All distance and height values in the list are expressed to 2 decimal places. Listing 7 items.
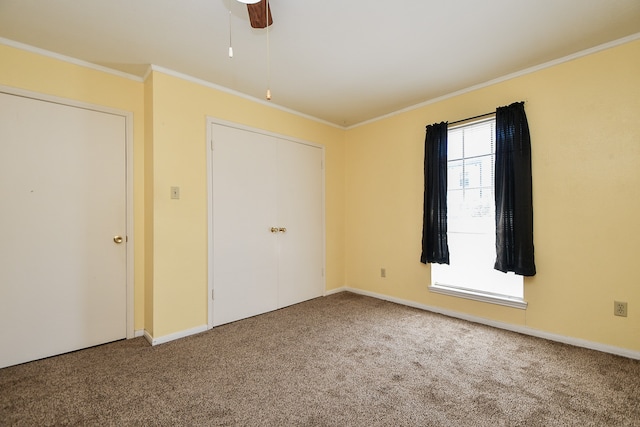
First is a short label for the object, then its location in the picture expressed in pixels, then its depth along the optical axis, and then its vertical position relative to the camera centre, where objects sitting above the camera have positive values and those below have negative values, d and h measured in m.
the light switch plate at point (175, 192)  2.70 +0.22
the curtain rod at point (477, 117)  2.94 +1.03
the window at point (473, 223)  2.96 -0.10
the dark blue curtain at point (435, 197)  3.25 +0.19
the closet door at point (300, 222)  3.62 -0.10
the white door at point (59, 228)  2.21 -0.10
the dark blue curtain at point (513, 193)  2.66 +0.19
